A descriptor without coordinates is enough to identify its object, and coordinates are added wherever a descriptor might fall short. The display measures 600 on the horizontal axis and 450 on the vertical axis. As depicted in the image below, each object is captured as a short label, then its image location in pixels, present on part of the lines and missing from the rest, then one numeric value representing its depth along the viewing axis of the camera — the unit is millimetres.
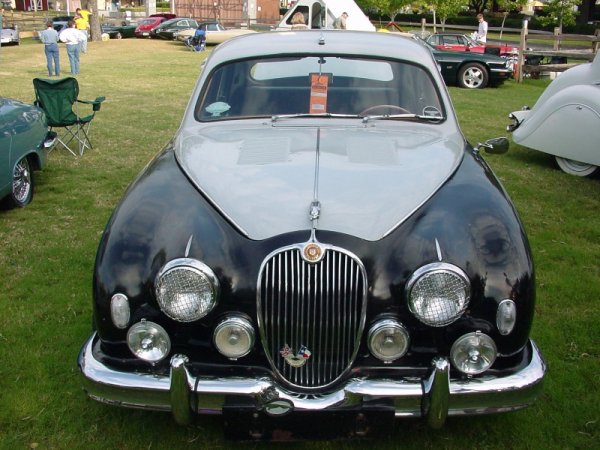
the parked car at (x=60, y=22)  33219
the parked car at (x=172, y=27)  34625
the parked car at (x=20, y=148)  6000
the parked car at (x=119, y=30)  35391
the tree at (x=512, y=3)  39594
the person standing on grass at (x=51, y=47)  17500
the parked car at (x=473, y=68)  17234
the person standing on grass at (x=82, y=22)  23891
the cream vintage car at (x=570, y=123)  7516
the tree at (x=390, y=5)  40406
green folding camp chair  8555
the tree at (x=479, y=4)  56031
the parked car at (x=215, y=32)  30502
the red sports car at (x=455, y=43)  19781
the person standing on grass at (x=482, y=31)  21734
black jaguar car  2623
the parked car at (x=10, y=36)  29594
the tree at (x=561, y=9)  26906
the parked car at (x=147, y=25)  36375
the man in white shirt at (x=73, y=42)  17922
